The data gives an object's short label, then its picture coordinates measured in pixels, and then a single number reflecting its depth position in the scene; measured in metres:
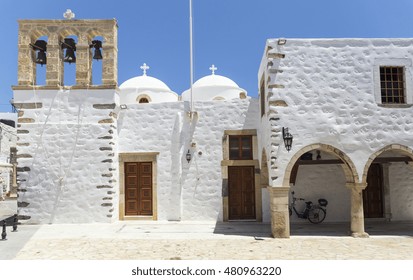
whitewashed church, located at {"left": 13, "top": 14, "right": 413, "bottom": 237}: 9.39
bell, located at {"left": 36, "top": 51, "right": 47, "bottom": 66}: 12.06
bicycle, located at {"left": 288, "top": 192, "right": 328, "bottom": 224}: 11.59
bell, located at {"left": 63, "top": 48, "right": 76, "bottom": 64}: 12.41
